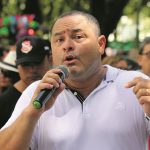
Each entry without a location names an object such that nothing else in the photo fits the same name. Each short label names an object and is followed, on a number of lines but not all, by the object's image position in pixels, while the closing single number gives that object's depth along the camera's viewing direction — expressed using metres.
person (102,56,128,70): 9.62
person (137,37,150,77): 8.11
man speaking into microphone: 4.20
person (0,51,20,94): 9.16
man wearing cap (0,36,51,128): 7.26
